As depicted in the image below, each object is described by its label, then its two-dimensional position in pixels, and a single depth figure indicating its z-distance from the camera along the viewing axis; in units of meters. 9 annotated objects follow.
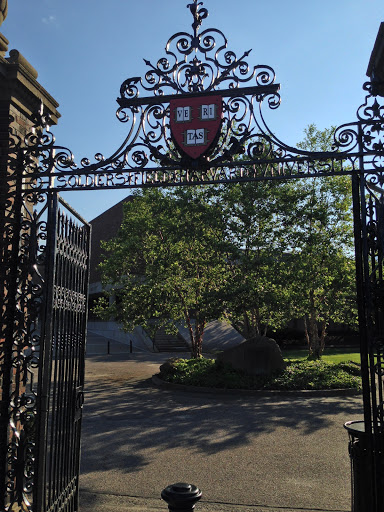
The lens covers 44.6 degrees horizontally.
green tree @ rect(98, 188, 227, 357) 16.28
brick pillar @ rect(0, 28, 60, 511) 4.70
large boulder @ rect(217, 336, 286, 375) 14.34
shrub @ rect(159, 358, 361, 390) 13.27
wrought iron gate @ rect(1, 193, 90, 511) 4.59
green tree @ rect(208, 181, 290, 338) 15.35
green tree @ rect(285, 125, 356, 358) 16.42
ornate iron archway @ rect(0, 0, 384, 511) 4.54
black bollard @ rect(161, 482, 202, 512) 3.82
